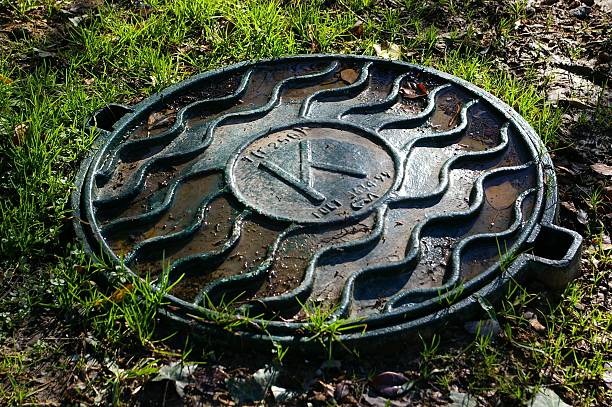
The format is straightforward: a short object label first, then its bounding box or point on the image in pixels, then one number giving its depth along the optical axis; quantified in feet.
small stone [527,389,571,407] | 7.66
